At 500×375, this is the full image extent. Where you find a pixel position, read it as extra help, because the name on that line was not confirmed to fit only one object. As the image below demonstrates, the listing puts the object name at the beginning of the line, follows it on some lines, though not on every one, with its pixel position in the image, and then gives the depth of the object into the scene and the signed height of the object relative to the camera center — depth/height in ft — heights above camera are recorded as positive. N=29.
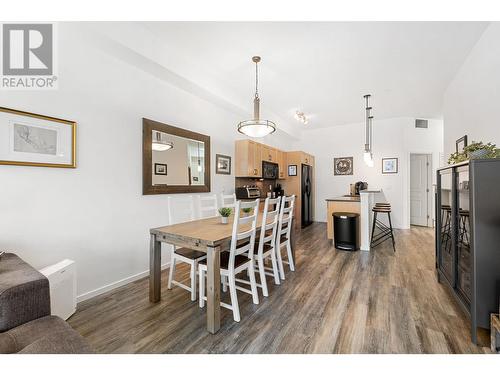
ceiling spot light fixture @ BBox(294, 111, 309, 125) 17.16 +5.61
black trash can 12.76 -2.44
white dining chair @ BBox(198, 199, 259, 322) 6.26 -2.23
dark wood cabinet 5.01 -1.15
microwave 16.90 +1.39
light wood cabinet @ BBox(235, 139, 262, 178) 14.99 +2.01
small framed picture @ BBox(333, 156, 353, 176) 20.99 +2.09
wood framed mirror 9.48 +1.36
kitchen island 12.96 -1.36
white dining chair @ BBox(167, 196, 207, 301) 7.07 -2.14
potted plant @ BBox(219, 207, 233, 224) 8.23 -0.91
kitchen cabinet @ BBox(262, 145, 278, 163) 16.98 +2.69
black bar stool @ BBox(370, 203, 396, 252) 13.67 -3.34
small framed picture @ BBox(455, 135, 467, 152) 10.12 +2.10
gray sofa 3.38 -2.31
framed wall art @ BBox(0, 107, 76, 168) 6.03 +1.40
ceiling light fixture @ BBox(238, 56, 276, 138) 8.75 +2.42
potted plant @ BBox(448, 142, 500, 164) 5.63 +0.95
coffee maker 18.54 +0.08
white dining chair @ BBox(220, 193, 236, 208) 14.65 -0.85
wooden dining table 5.73 -1.57
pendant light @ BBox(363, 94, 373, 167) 15.21 +4.55
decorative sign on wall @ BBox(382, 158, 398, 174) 19.12 +1.94
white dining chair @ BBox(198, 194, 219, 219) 12.51 -1.04
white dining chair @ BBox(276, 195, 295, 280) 8.71 -1.80
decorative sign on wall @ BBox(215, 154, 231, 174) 13.62 +1.51
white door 19.69 -0.10
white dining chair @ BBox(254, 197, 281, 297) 7.61 -2.15
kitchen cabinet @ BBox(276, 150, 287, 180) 19.15 +2.15
